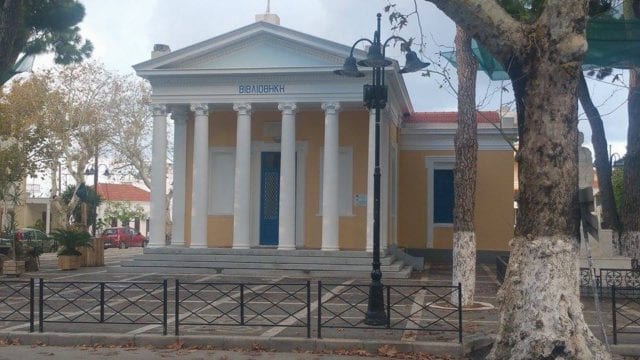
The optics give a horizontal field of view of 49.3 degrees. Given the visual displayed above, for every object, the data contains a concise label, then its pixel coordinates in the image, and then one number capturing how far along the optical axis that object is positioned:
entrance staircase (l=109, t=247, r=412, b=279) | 21.62
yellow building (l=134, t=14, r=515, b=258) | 23.08
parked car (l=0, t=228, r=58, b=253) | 38.28
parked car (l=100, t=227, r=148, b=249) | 48.94
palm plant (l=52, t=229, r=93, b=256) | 24.45
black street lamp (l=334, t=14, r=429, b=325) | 11.90
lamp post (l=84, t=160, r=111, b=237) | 34.32
